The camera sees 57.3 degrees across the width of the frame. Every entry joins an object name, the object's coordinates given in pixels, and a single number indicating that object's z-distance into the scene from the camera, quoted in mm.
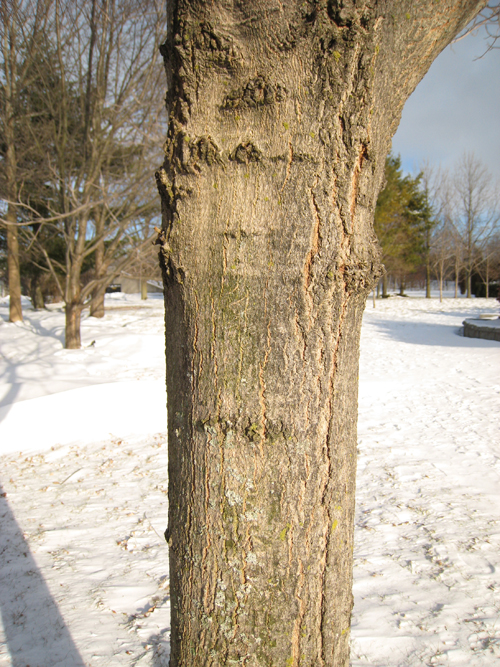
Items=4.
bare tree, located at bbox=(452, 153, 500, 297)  29234
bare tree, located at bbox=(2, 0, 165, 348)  9203
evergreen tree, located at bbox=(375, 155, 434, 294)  25375
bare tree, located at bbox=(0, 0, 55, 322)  9055
